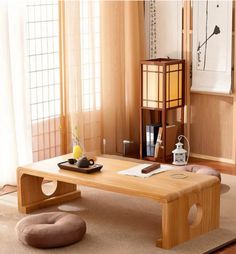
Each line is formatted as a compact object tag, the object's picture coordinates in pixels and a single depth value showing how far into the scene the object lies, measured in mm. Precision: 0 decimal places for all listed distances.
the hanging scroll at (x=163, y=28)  6582
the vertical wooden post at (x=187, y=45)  6463
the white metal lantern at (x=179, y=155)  6258
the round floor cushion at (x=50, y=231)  4168
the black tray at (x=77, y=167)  4723
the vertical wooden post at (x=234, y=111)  6149
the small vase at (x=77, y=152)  5016
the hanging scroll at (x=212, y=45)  6203
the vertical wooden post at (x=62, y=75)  6246
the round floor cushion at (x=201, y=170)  5239
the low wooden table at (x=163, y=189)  4234
